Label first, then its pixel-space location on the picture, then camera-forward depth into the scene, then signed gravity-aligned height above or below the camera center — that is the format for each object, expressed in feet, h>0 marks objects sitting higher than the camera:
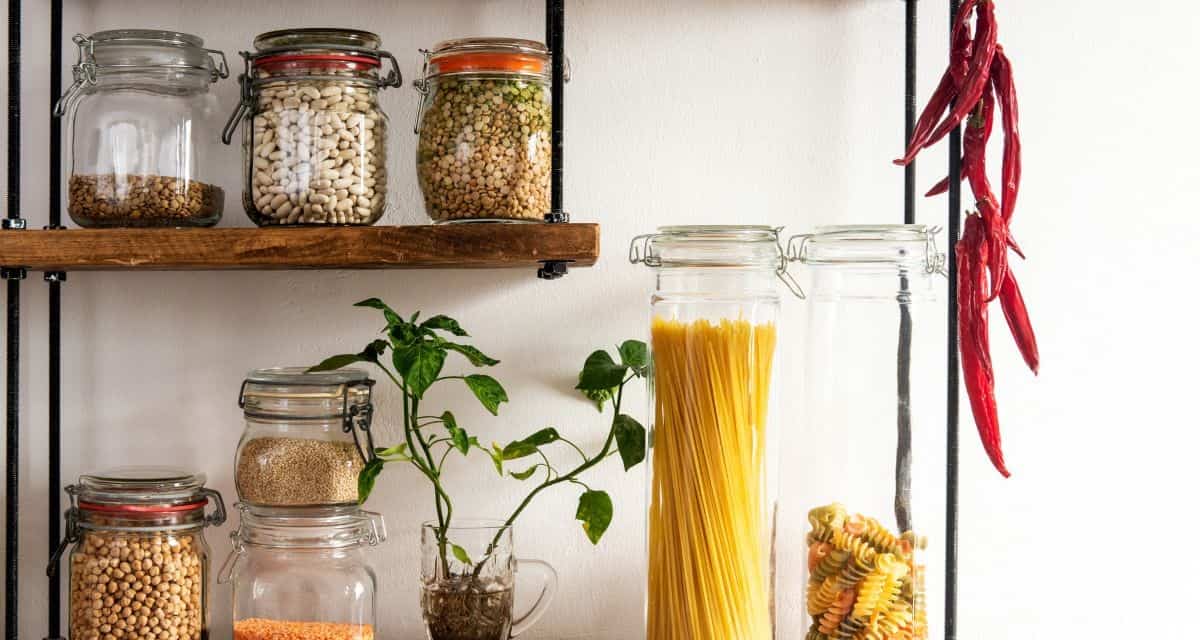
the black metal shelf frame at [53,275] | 3.18 +0.10
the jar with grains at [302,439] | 3.01 -0.42
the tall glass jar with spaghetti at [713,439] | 2.88 -0.38
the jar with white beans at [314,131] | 2.93 +0.47
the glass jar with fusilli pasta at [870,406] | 2.87 -0.28
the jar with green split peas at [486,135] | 2.90 +0.46
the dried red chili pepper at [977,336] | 2.97 -0.09
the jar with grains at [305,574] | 3.04 -0.82
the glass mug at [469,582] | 3.03 -0.82
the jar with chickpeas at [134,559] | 2.99 -0.76
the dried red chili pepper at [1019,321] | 3.02 -0.04
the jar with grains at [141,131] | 3.02 +0.49
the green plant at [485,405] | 2.98 -0.36
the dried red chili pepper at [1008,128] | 2.99 +0.51
